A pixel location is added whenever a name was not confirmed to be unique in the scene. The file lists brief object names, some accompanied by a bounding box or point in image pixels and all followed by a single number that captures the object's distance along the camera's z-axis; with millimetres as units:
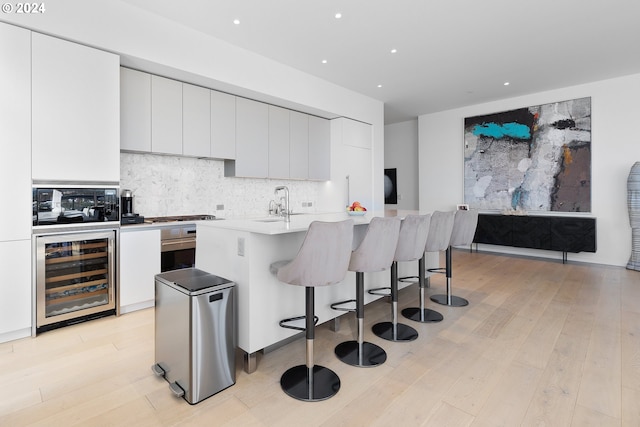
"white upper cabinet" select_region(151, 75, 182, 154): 3547
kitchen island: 2082
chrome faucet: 5102
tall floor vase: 4664
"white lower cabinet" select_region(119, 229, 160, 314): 3143
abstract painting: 5379
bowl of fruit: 3176
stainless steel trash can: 1803
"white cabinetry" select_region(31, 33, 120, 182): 2648
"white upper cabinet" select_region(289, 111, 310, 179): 5047
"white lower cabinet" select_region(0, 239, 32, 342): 2537
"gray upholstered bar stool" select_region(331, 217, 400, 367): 2219
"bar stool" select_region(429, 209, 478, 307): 3453
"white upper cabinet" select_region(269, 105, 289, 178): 4750
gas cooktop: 3695
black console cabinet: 5160
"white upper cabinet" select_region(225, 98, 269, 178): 4348
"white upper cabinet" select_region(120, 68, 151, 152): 3320
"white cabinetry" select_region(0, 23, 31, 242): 2490
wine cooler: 2703
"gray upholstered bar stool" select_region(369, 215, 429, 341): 2602
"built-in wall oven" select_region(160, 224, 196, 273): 3416
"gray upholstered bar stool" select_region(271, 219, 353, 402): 1841
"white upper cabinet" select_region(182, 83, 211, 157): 3795
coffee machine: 3504
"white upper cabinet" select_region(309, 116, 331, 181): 5355
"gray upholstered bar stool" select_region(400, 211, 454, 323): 3033
